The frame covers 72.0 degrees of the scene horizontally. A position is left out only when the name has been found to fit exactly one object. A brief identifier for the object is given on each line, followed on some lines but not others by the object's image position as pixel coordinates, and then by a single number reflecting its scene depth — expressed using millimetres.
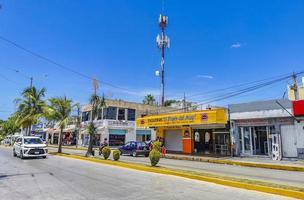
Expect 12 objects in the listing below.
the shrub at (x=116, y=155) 15634
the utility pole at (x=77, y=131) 38570
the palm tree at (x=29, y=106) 26716
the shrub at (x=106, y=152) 16562
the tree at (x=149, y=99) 58089
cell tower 40462
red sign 16483
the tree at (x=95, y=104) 18236
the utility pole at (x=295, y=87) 17751
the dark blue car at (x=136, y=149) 22172
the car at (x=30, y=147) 16957
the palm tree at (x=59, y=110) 21742
